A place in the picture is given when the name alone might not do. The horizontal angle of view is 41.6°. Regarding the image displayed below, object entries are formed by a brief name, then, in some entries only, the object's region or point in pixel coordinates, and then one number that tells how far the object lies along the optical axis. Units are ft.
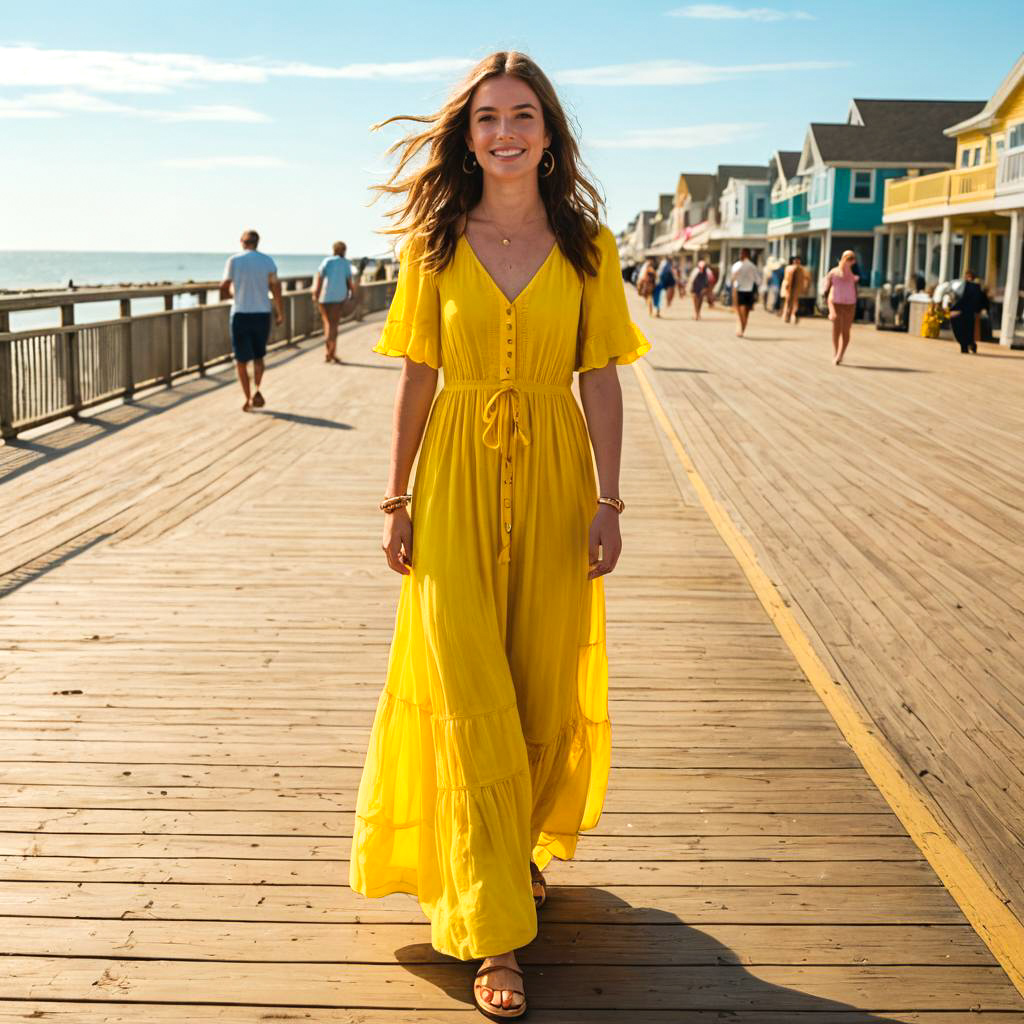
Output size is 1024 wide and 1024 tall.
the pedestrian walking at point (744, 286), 94.94
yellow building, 92.68
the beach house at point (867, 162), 165.78
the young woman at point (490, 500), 9.70
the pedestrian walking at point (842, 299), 70.64
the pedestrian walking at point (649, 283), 133.69
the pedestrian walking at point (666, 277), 128.06
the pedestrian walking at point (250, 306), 45.42
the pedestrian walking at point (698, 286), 119.85
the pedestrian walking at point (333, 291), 64.85
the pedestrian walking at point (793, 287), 104.94
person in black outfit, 83.35
